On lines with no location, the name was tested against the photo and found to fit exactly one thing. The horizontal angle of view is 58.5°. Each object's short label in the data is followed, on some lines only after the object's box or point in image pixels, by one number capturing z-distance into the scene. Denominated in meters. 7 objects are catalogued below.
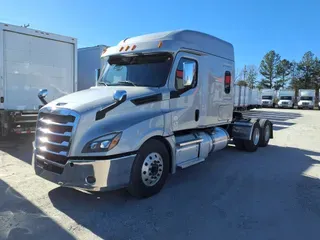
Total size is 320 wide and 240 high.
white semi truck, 4.22
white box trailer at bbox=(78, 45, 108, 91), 12.11
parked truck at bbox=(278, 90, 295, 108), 48.31
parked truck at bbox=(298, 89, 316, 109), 47.44
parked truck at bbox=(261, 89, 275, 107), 49.12
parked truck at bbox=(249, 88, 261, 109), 32.41
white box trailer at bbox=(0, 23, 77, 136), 8.84
